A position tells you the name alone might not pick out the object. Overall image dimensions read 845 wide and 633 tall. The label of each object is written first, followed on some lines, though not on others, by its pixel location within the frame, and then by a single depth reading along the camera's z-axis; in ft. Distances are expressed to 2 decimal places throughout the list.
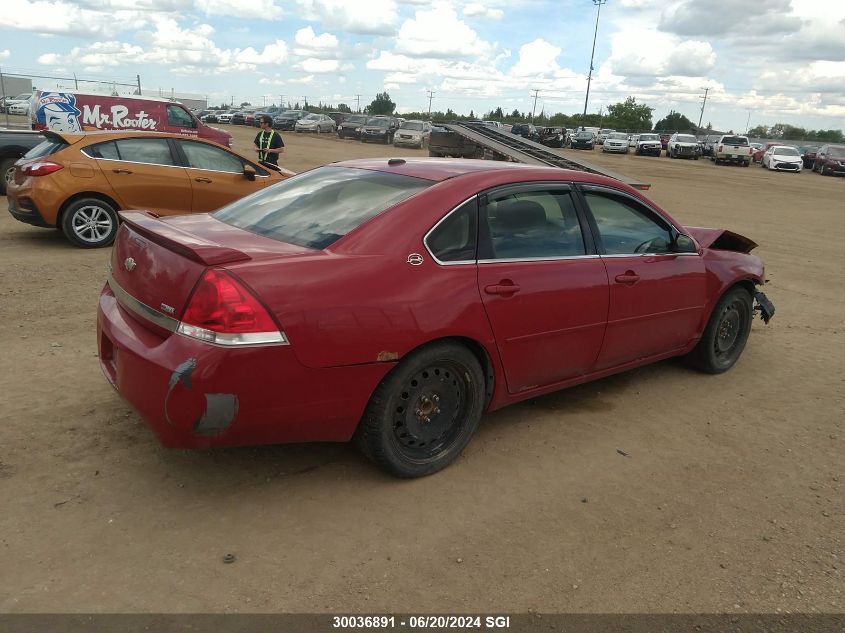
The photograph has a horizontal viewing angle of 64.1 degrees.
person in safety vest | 40.01
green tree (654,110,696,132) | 314.14
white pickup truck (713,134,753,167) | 122.72
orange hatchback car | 26.04
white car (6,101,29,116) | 143.13
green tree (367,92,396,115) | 378.69
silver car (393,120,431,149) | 121.39
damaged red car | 9.27
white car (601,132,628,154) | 139.44
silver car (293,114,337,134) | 154.81
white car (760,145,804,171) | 115.44
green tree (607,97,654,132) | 296.51
